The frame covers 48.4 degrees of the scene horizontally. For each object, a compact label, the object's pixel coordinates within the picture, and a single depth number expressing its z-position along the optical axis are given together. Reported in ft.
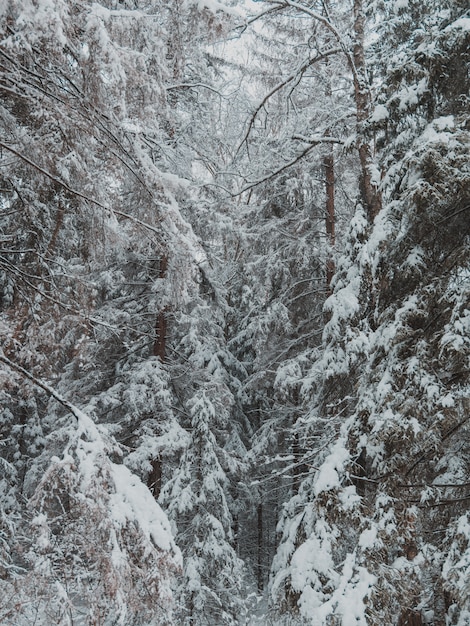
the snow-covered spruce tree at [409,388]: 13.56
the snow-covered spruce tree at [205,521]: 31.58
